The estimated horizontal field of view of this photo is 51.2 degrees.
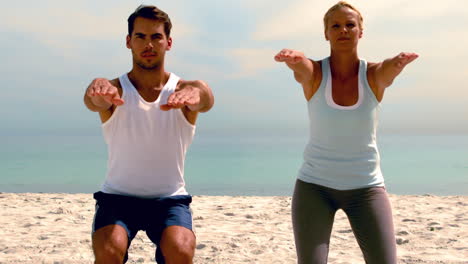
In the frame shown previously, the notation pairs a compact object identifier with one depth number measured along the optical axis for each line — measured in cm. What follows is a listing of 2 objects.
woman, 374
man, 359
